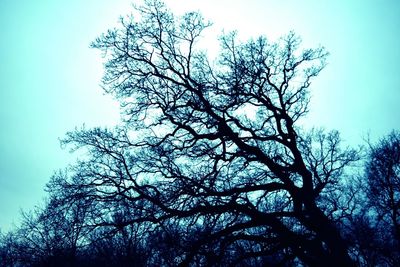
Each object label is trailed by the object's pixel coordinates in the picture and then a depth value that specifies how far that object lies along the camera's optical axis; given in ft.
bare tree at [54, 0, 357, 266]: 28.45
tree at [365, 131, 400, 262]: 54.95
